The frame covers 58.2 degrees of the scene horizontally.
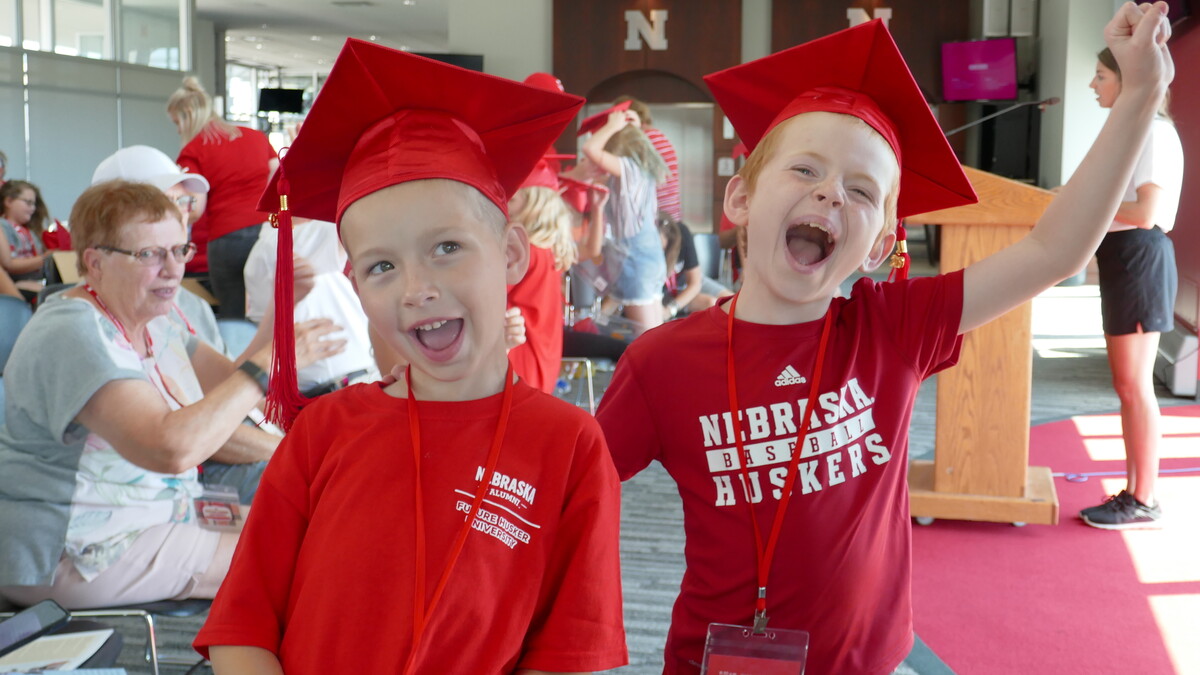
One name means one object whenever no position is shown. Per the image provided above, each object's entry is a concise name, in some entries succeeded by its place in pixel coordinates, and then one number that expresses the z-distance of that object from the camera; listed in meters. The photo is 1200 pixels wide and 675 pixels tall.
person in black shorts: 3.80
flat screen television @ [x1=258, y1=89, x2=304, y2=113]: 19.89
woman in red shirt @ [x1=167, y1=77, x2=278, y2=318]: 5.04
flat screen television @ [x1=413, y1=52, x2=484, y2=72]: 13.51
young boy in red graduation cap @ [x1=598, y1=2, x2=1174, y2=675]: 1.42
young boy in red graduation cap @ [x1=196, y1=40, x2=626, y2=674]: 1.21
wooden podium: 3.81
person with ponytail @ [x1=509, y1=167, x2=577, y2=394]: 3.62
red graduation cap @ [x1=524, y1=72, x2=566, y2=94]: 4.25
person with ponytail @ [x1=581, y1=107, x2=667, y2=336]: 5.50
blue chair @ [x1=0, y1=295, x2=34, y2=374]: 3.70
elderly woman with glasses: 2.23
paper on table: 1.82
